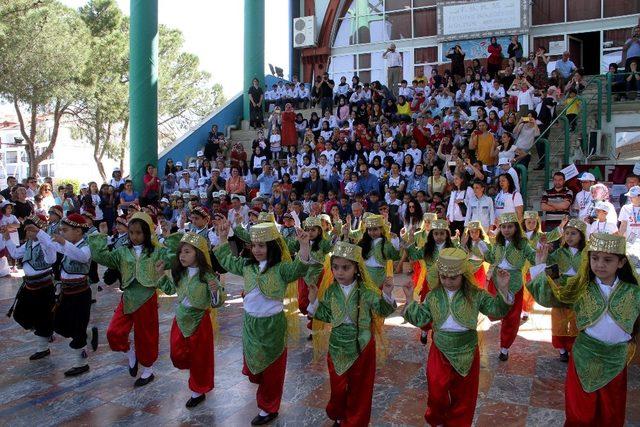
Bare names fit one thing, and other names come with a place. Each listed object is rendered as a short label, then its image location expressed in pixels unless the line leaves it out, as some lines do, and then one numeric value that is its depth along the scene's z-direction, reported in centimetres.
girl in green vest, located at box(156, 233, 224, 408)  516
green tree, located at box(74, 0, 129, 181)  2789
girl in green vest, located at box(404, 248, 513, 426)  414
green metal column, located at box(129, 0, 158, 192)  1662
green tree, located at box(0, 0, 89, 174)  2178
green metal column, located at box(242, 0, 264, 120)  2027
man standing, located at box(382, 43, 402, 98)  1806
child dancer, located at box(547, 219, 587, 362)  579
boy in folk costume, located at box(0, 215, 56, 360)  660
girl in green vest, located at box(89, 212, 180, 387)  565
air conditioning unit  2288
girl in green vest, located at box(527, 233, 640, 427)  386
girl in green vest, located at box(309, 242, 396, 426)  441
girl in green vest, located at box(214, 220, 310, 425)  482
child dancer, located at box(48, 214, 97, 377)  611
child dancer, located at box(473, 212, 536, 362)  621
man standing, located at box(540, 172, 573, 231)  993
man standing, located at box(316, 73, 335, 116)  1745
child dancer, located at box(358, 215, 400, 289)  675
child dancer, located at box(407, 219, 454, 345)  665
